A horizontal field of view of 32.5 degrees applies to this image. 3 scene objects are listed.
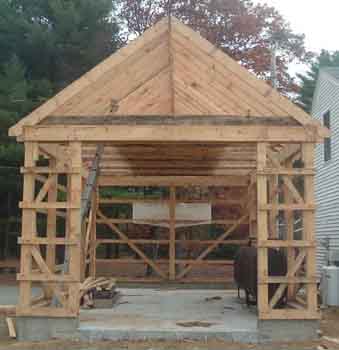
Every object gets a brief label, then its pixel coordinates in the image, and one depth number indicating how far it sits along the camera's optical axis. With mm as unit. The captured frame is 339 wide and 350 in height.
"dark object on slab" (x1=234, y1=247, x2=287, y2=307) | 9359
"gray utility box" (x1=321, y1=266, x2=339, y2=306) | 12594
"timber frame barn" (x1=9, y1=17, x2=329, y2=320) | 8188
